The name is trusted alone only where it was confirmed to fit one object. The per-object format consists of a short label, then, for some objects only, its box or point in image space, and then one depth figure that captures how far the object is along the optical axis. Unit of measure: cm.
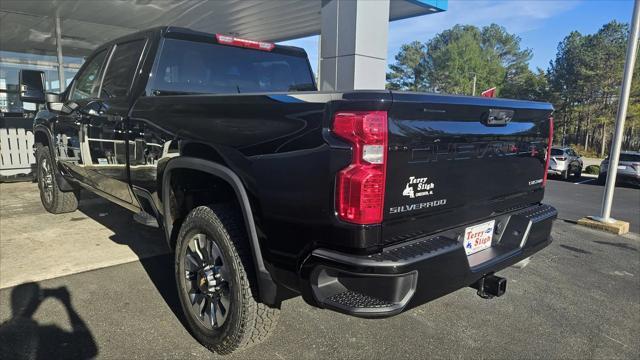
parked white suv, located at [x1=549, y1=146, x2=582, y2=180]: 1617
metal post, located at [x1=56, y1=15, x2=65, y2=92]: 1418
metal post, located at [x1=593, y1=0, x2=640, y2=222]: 603
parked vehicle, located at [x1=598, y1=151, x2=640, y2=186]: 1445
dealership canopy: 841
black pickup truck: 187
